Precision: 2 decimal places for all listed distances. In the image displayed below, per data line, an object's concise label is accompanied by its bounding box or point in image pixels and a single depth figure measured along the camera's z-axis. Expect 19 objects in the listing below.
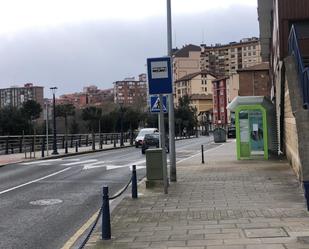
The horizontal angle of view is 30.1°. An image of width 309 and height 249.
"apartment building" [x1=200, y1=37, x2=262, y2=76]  199.75
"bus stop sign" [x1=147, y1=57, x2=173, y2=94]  13.42
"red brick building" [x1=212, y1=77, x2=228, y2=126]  163.00
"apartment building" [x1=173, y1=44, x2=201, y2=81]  191.07
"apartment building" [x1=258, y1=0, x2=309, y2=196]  12.55
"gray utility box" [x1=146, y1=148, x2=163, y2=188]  14.43
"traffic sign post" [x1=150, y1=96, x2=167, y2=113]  17.90
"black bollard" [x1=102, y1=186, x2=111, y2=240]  8.11
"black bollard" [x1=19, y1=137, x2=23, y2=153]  40.37
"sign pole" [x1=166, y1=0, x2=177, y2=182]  15.80
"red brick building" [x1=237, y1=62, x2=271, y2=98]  113.69
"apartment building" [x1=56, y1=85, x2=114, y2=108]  143.69
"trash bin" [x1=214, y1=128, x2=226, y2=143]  62.69
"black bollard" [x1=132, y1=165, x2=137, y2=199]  12.72
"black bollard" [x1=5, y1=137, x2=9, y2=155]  38.44
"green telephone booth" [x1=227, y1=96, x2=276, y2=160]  26.02
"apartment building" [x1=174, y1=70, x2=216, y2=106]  188.62
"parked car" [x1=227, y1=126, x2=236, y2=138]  91.34
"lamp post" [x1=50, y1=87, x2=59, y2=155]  36.92
